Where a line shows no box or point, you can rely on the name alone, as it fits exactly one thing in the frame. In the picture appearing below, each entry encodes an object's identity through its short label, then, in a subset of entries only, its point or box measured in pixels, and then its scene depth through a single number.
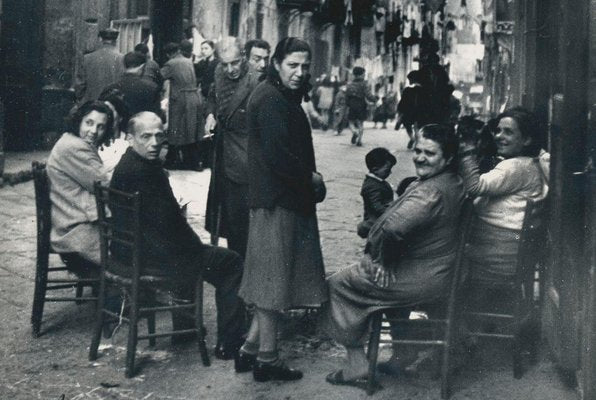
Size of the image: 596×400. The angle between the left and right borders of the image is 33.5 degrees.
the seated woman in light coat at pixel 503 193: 4.89
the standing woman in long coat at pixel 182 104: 12.70
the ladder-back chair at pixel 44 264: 5.39
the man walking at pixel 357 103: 19.75
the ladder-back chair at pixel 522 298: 4.82
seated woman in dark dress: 4.52
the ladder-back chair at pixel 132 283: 4.79
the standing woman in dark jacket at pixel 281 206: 4.52
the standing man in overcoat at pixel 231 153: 6.07
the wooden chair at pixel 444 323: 4.56
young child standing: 6.14
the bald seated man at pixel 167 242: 4.87
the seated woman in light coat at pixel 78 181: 5.47
